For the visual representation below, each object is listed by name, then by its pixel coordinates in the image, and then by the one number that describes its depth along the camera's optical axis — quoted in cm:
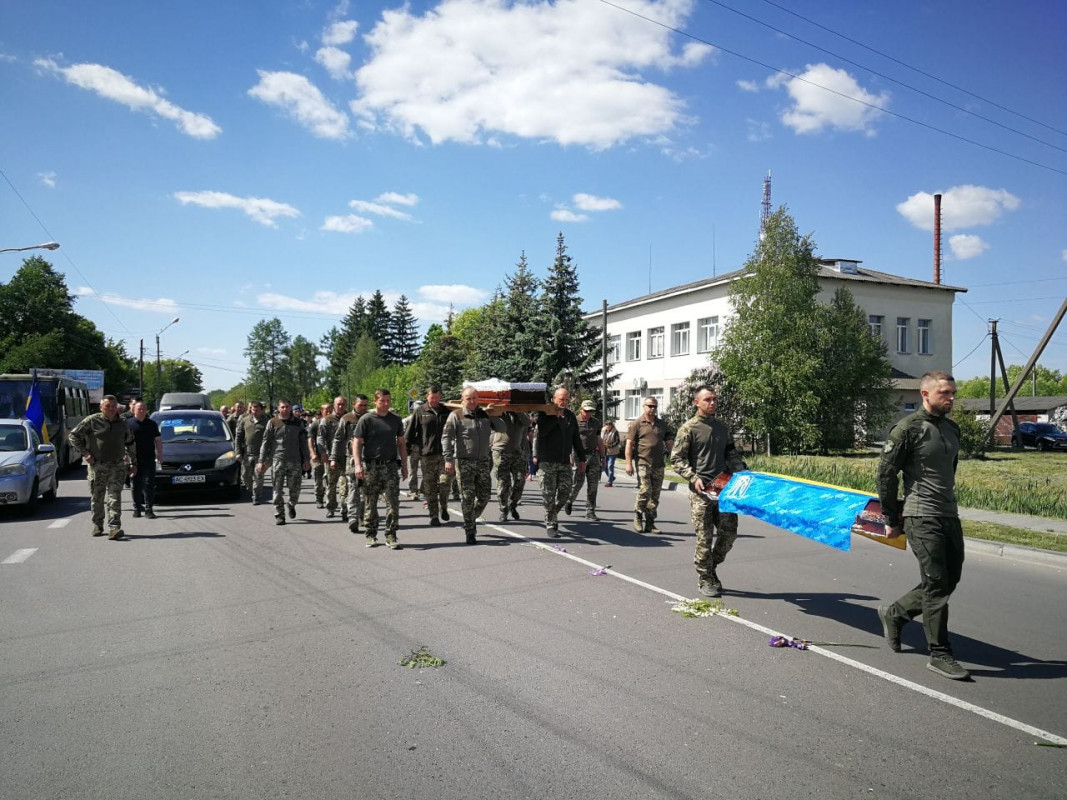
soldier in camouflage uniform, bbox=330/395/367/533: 1180
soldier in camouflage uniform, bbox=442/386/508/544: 1027
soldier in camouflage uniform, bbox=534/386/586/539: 1098
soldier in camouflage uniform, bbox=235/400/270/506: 1489
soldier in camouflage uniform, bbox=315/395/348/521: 1336
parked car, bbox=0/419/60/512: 1273
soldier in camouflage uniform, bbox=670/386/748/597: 722
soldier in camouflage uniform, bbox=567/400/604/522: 1270
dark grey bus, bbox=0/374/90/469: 2239
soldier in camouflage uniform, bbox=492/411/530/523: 1240
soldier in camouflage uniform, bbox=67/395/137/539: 1089
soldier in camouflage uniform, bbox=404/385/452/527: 1198
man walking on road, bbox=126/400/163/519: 1323
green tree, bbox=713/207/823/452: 3050
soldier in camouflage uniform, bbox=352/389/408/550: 999
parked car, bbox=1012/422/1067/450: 4612
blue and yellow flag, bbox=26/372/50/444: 2209
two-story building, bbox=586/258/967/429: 4038
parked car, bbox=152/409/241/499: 1491
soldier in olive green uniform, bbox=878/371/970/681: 518
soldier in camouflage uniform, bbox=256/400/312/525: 1241
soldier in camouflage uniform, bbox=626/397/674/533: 1123
